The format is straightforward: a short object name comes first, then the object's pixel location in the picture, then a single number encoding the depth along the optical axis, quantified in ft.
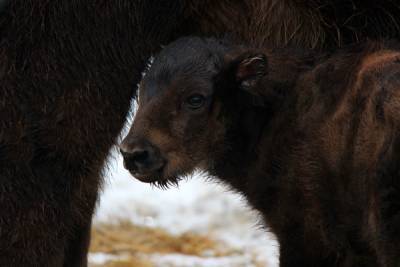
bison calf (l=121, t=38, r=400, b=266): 31.83
